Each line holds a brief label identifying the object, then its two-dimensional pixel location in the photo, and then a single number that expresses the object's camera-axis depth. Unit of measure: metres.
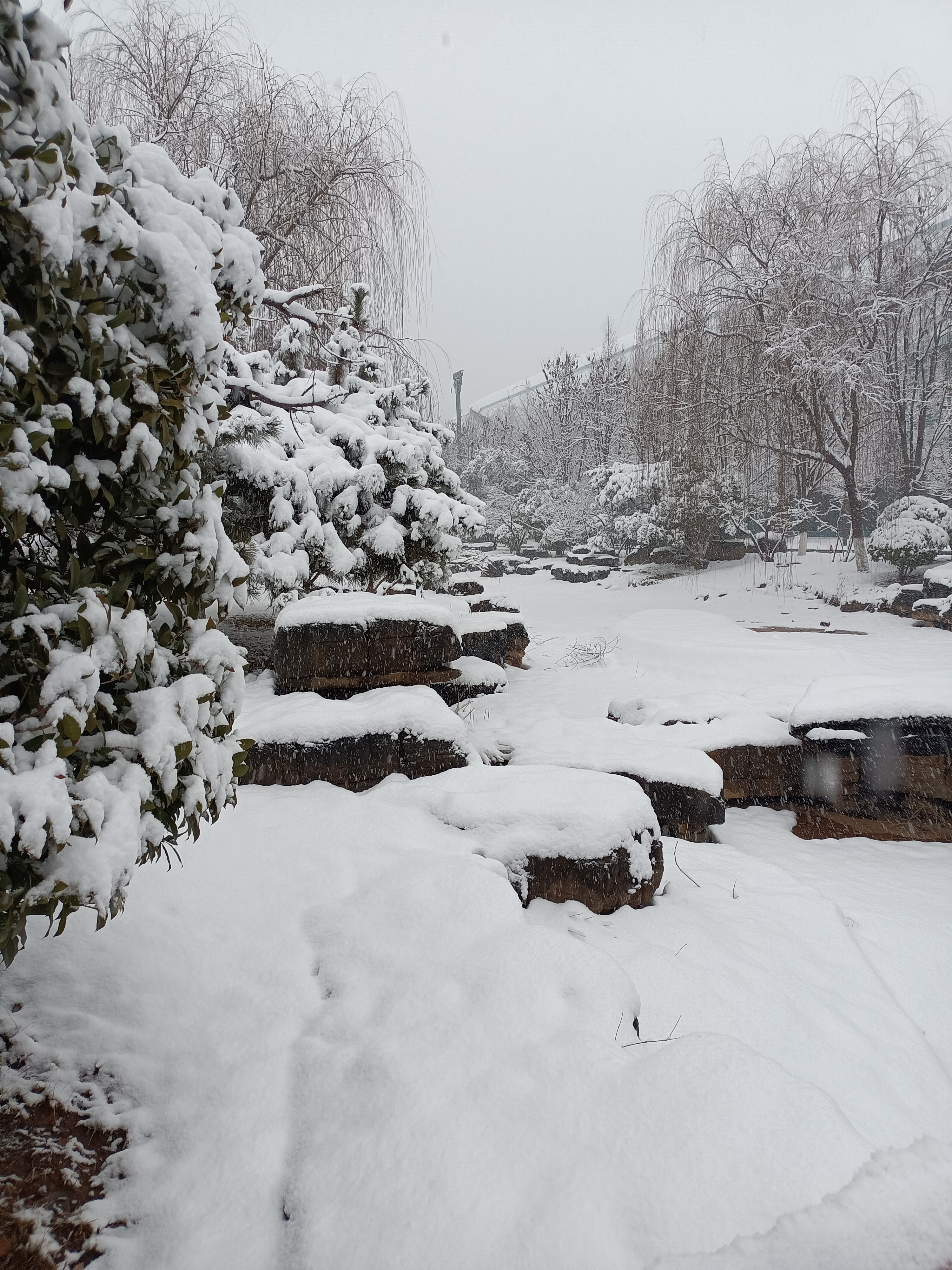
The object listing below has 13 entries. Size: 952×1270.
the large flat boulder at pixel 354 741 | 3.27
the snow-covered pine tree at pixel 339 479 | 4.89
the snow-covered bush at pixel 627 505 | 15.16
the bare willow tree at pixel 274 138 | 4.98
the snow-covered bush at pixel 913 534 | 9.33
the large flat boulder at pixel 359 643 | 4.19
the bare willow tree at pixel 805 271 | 9.11
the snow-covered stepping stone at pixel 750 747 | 4.34
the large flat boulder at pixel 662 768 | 3.61
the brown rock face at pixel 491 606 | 8.44
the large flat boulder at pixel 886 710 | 4.10
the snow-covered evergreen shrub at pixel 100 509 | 1.10
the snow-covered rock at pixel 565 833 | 2.42
